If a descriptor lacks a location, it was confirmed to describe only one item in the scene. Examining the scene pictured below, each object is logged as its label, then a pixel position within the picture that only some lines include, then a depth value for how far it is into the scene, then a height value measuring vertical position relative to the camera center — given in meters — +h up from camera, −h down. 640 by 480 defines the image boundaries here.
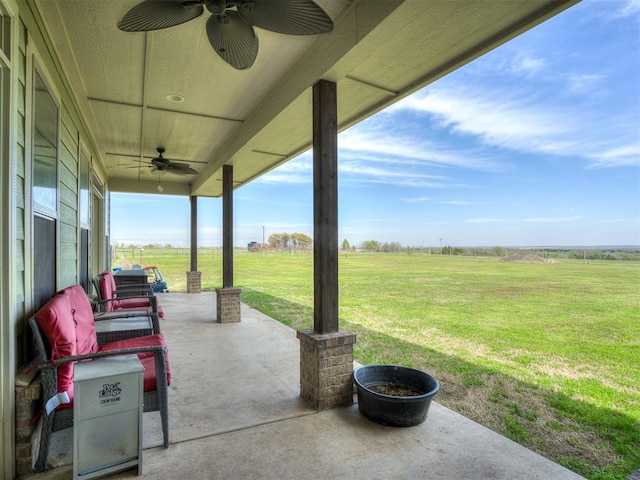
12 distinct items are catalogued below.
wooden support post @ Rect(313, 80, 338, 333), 2.77 +0.28
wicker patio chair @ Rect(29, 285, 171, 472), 1.82 -0.69
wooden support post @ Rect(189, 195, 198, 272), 9.03 +0.58
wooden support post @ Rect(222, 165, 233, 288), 5.60 +0.39
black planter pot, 2.37 -1.15
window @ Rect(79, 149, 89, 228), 4.16 +0.77
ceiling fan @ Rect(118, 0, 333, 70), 1.68 +1.24
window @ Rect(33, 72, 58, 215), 2.26 +0.74
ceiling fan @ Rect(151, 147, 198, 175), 5.18 +1.25
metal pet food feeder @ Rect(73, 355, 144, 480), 1.74 -0.94
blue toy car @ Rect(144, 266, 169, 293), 9.00 -1.04
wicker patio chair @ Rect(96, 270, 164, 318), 4.15 -0.73
